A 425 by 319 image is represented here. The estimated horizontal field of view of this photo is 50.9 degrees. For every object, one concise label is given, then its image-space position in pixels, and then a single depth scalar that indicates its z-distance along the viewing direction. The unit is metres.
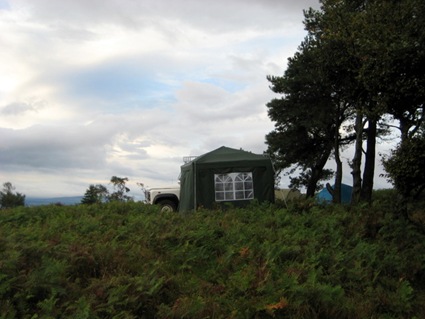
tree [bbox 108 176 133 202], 28.07
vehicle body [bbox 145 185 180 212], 18.91
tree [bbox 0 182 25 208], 28.80
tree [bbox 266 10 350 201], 22.05
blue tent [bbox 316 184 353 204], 26.35
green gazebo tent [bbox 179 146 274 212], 15.13
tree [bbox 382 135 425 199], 10.48
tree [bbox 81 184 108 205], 26.17
